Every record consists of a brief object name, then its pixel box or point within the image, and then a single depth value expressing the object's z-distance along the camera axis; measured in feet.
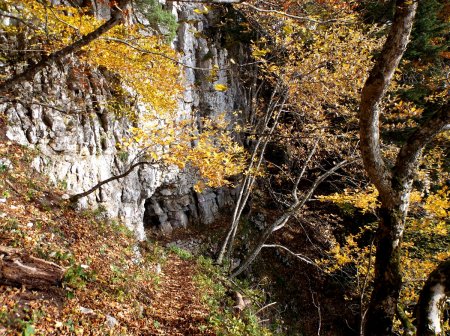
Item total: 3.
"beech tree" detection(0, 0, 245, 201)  24.54
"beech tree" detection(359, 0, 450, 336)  9.78
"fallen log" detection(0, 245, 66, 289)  14.08
